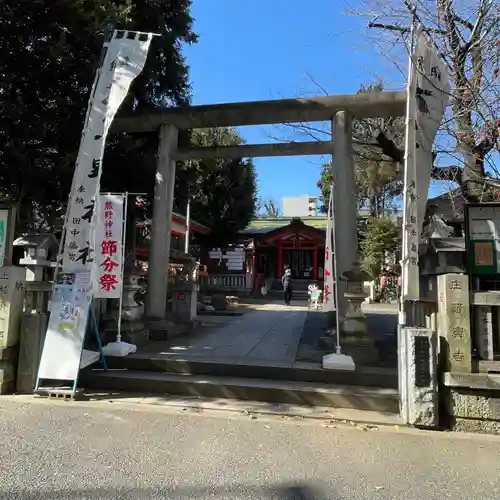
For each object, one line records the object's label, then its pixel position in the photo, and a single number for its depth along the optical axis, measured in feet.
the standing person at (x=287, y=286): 68.75
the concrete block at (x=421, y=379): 15.43
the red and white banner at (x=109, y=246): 23.18
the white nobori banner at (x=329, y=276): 23.04
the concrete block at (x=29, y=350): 18.99
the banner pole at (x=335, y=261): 20.75
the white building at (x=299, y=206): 140.46
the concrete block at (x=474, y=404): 15.19
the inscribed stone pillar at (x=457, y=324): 15.48
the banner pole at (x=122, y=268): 22.95
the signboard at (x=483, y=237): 16.10
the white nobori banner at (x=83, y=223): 18.49
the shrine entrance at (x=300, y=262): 95.96
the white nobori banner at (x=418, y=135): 16.63
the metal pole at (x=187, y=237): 66.18
